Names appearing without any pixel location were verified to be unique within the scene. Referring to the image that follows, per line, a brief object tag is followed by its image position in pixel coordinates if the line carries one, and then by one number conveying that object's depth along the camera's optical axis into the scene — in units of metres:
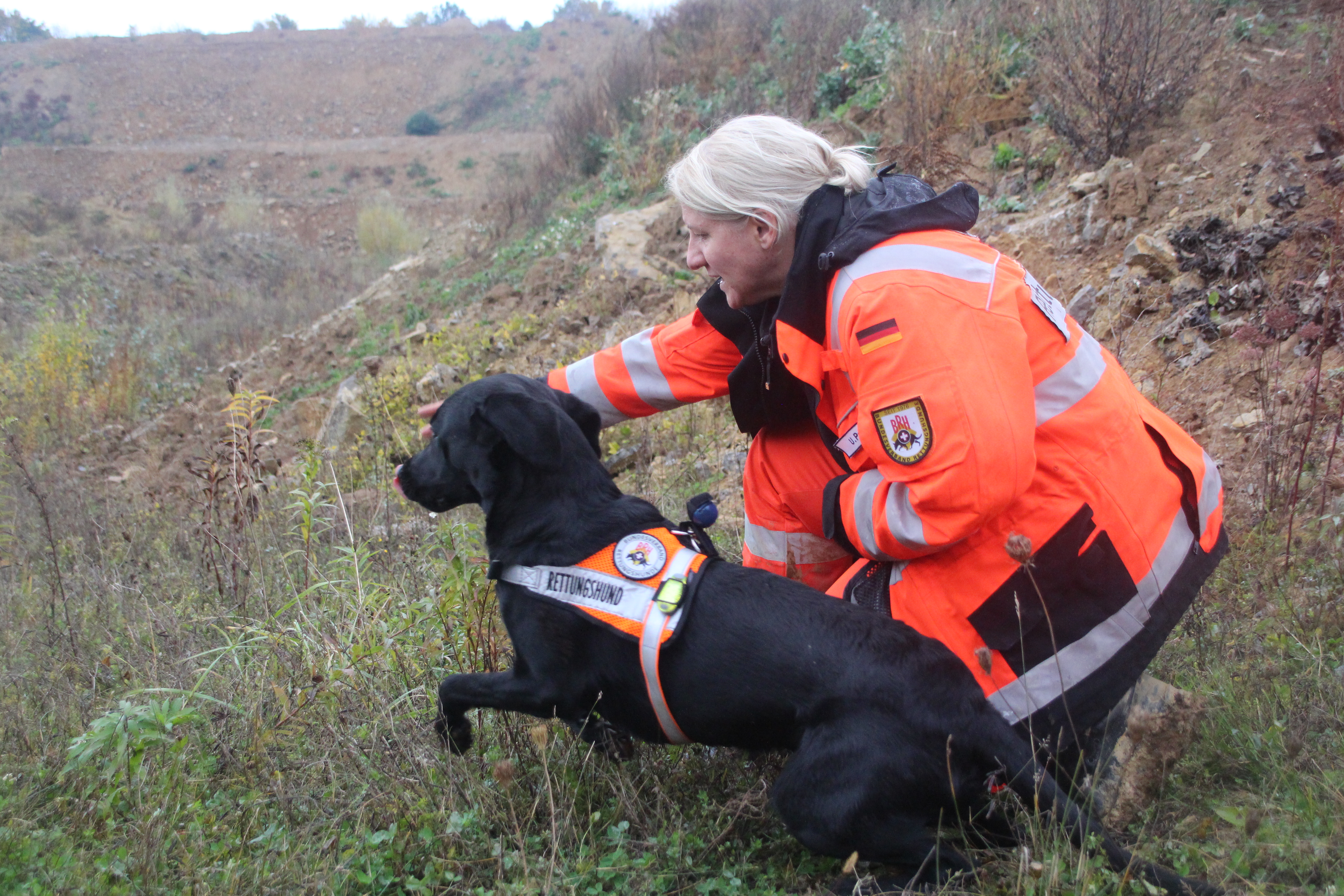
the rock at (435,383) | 6.71
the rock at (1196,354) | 4.07
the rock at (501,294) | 9.38
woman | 1.84
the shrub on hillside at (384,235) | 21.59
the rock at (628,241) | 7.91
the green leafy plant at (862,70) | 8.34
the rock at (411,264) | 13.84
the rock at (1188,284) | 4.31
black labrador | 1.80
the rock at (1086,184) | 5.29
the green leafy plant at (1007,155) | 6.31
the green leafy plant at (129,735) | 2.10
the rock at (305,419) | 8.54
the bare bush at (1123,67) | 5.43
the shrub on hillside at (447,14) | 57.59
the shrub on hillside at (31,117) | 36.78
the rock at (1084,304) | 4.69
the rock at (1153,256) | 4.48
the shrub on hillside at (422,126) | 42.25
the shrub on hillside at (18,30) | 48.17
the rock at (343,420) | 7.02
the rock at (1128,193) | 4.98
